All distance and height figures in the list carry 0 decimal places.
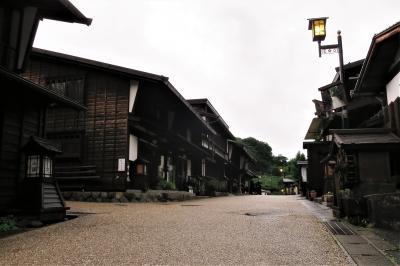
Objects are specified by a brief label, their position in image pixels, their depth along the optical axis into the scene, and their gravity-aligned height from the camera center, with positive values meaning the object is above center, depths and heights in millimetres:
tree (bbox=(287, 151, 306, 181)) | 57125 +3752
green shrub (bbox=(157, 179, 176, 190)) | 22116 +288
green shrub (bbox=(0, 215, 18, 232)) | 9172 -777
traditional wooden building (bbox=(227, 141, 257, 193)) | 45875 +2755
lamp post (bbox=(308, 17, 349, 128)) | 13594 +5269
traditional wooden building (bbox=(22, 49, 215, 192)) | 19234 +3497
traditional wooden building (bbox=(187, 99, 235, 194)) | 32634 +4172
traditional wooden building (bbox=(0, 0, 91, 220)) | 10555 +1928
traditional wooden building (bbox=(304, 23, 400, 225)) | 10641 +1255
